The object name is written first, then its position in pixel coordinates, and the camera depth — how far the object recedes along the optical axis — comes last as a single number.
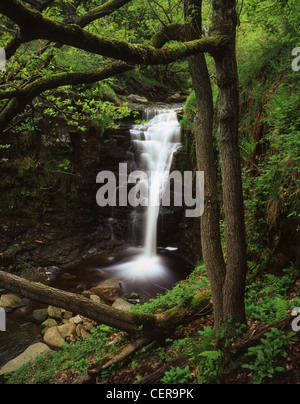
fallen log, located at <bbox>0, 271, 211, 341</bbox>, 3.66
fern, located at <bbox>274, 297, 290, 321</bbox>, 3.35
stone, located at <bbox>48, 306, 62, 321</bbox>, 7.09
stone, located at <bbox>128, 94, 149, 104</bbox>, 16.62
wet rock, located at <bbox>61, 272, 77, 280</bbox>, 9.46
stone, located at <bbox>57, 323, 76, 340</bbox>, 6.26
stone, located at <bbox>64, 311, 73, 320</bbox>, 7.21
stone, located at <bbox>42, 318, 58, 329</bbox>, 6.75
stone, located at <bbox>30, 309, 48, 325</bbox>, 7.02
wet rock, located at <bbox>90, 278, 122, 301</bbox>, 8.15
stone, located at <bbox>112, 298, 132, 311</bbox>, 7.24
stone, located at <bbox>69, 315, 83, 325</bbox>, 6.77
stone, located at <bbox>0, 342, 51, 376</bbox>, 5.41
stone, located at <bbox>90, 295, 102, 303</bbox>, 7.82
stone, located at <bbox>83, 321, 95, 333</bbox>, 6.46
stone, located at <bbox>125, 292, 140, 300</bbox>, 8.03
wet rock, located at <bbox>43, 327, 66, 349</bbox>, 5.97
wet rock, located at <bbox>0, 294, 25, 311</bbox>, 7.60
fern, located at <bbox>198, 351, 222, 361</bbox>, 3.09
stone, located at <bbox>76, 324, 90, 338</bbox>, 6.20
